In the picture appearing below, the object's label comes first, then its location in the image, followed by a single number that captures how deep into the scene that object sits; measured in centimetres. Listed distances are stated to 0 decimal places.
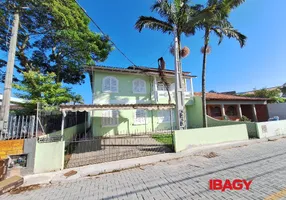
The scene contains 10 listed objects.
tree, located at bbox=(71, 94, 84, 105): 1083
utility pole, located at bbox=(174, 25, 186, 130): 841
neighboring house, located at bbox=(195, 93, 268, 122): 1592
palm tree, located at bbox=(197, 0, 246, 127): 1007
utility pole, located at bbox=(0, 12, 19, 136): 550
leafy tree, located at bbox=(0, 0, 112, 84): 938
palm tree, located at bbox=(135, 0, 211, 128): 1012
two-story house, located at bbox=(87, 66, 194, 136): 1284
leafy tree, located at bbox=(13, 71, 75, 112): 827
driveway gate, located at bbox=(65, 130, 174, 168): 692
